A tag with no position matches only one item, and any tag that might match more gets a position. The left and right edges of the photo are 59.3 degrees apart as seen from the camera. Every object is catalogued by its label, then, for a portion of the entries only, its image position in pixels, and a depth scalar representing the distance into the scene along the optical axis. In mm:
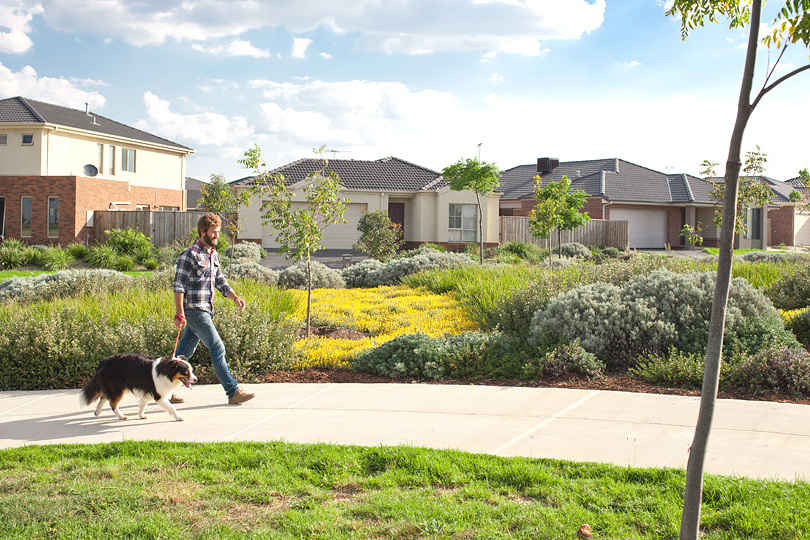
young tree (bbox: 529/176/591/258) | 23261
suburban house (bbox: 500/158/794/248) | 41750
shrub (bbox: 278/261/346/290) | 17328
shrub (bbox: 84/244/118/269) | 24641
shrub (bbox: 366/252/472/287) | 18203
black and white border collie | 6305
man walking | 6801
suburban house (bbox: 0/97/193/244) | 31375
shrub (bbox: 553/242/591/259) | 29370
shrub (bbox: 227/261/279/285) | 17819
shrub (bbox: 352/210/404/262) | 28281
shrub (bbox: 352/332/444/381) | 8055
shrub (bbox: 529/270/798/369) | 8016
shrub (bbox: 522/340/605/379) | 7689
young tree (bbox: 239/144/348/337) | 10828
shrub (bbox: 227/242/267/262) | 24864
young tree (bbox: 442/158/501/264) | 27672
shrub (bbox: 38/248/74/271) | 24047
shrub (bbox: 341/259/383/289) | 18562
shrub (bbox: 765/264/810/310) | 11266
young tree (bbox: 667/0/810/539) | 3055
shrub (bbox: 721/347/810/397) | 6702
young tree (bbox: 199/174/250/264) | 12250
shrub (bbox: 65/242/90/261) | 26078
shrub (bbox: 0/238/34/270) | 24469
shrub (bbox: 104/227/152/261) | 26828
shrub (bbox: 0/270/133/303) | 12539
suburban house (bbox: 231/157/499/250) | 36219
